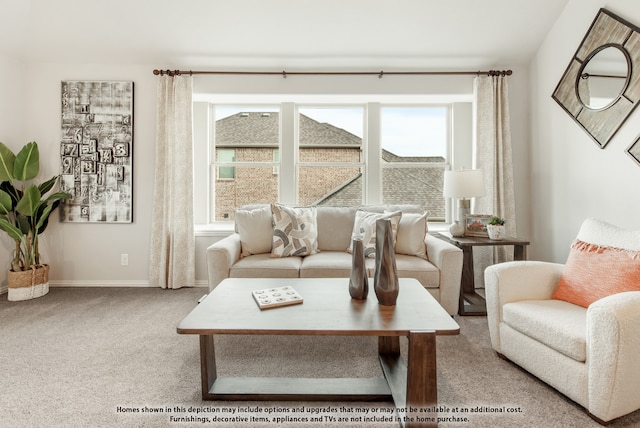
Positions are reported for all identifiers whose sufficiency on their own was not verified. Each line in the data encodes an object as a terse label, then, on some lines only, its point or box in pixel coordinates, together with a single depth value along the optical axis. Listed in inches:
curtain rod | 134.2
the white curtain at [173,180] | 134.6
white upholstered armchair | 54.7
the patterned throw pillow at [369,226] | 109.0
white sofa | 100.0
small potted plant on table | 112.4
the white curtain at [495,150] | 134.0
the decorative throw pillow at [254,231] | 115.4
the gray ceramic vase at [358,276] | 65.5
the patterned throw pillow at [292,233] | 113.6
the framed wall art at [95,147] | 136.2
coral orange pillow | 65.5
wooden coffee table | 52.9
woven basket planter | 119.8
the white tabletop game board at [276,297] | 63.1
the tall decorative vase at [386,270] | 61.3
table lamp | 115.8
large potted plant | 119.5
